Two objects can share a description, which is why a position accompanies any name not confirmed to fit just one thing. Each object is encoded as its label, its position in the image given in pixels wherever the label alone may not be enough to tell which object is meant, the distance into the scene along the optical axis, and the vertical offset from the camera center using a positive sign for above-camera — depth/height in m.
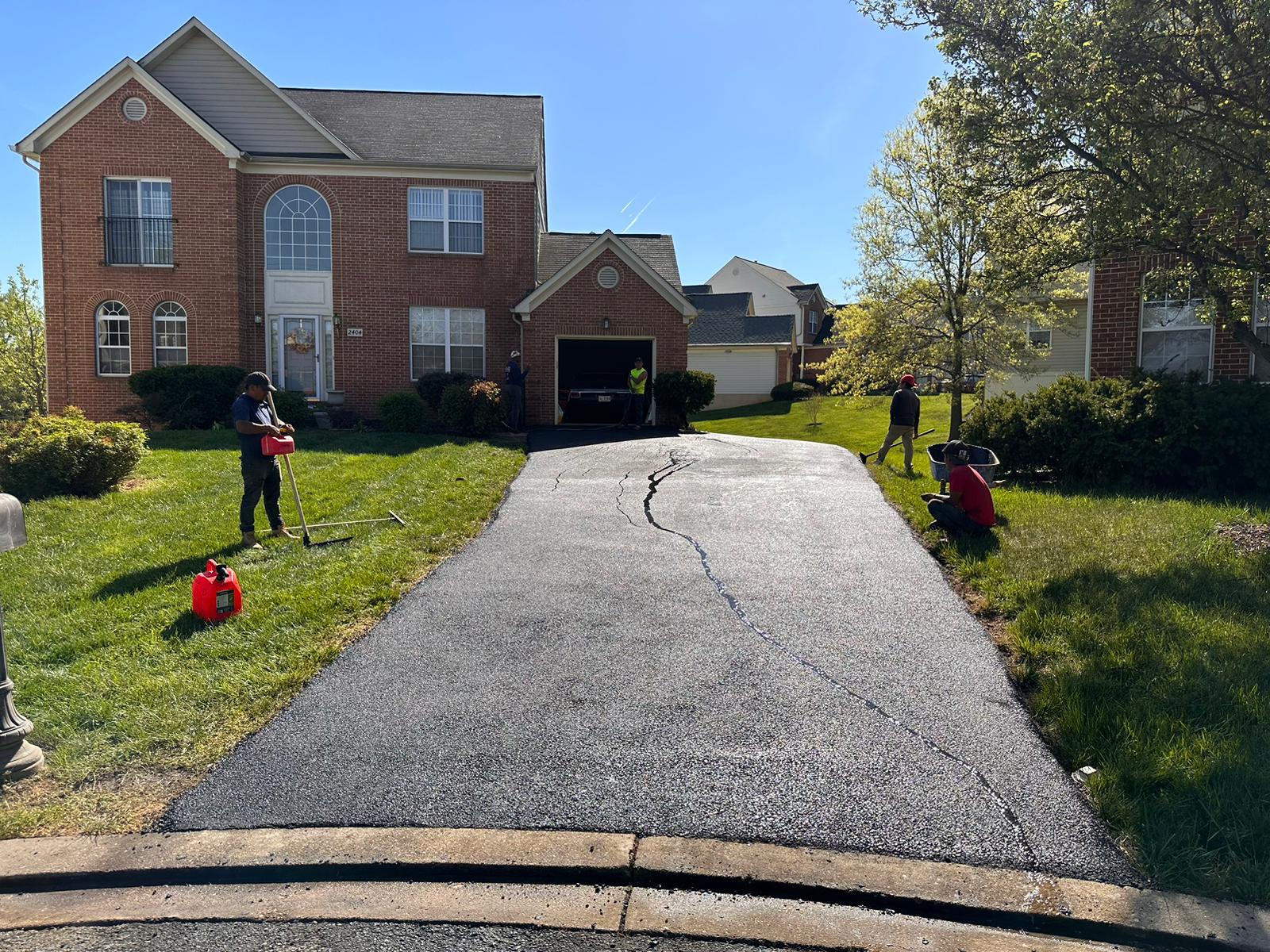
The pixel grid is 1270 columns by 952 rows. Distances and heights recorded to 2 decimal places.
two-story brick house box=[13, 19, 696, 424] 20.62 +3.42
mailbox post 4.14 -1.54
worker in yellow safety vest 20.34 +0.27
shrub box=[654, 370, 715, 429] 20.47 +0.20
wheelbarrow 10.23 -0.71
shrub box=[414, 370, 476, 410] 20.21 +0.27
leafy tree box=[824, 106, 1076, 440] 19.22 +2.15
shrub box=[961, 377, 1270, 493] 10.54 -0.36
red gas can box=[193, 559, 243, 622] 6.29 -1.40
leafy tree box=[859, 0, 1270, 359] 7.35 +2.58
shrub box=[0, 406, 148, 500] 10.47 -0.75
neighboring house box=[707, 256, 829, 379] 50.81 +6.28
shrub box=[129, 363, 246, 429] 19.09 +0.00
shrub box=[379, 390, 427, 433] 18.45 -0.30
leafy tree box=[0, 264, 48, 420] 42.75 +2.19
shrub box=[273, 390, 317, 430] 18.77 -0.26
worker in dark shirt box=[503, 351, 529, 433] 18.69 +0.15
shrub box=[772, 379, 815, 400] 40.00 +0.44
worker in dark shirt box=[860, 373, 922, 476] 14.17 -0.19
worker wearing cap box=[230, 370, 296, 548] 8.40 -0.38
